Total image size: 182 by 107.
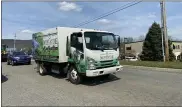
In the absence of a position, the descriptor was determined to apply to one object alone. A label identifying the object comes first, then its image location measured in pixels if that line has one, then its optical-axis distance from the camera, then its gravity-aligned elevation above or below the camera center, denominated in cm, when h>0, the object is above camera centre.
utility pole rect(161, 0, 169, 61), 1091 +237
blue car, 1396 -54
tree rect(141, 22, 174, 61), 2253 +140
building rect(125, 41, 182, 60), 3609 +178
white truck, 531 +8
